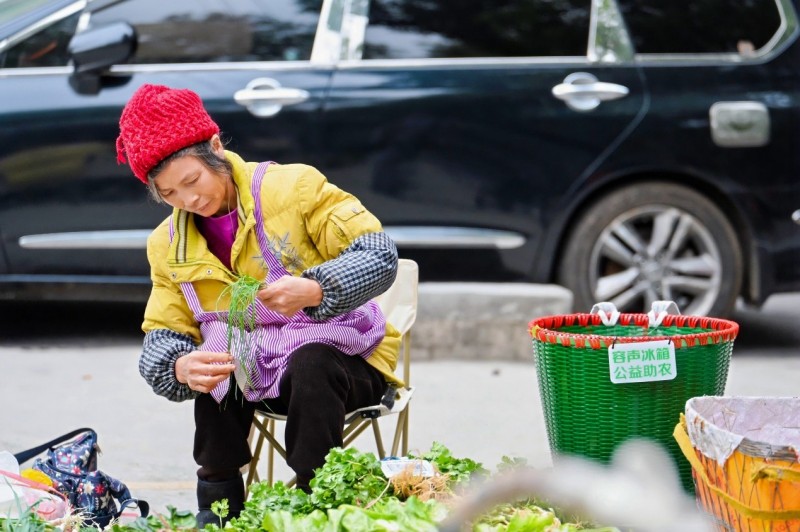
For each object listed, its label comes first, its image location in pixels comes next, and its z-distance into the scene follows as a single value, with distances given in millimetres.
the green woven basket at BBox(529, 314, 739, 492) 5648
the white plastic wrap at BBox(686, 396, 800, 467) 5191
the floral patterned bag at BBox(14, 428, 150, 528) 5762
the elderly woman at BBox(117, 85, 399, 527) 5410
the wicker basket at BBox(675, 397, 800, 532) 4398
